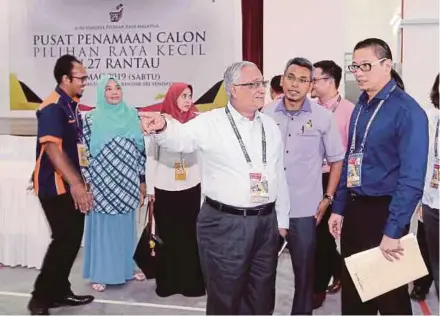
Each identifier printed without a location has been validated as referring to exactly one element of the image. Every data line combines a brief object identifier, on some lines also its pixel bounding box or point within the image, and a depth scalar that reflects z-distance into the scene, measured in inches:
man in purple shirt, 93.2
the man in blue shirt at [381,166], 70.3
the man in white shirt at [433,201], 83.5
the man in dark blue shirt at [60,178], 103.6
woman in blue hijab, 121.4
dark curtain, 191.6
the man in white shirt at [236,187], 77.6
